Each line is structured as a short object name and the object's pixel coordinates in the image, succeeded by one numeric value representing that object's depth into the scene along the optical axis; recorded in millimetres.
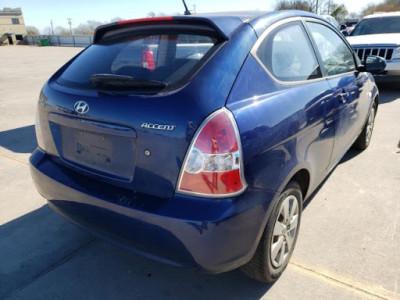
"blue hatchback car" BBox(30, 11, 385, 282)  1729
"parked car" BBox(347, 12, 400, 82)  7651
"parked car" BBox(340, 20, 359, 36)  13953
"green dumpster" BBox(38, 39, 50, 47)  50638
